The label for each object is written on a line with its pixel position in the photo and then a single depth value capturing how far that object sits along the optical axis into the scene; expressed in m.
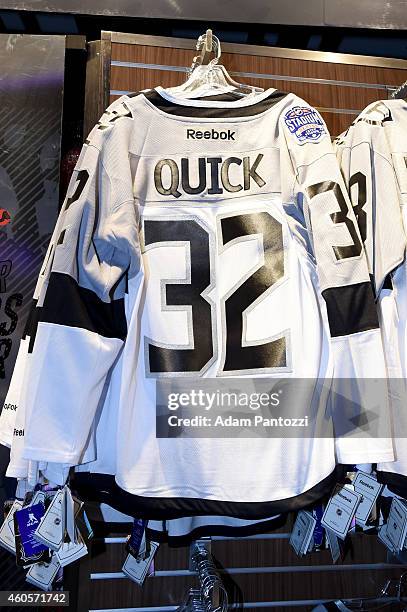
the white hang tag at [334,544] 1.30
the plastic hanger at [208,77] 1.39
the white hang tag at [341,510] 1.21
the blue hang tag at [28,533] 1.22
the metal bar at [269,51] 1.63
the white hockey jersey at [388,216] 1.16
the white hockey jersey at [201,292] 1.11
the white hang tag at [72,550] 1.19
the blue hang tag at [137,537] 1.36
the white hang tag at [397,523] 1.32
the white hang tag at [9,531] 1.25
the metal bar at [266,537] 1.66
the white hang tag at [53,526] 1.18
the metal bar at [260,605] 1.63
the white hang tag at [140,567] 1.40
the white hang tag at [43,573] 1.28
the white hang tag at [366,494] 1.23
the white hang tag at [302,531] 1.35
